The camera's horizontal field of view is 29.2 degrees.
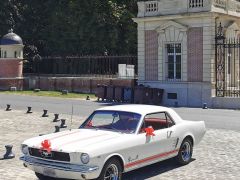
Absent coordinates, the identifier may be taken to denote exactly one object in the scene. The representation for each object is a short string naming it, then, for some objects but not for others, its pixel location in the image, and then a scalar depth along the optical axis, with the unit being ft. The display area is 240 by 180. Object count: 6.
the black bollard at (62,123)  56.44
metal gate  92.22
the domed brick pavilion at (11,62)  130.21
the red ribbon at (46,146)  28.40
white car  27.58
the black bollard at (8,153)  38.27
